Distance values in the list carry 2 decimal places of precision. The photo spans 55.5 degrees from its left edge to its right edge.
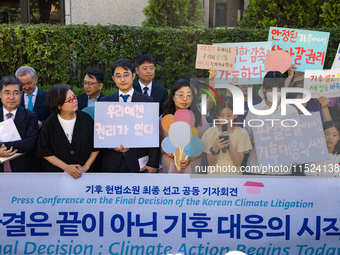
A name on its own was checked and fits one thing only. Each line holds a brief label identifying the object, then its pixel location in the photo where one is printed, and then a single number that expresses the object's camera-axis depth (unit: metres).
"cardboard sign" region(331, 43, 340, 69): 3.93
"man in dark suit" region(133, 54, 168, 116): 4.21
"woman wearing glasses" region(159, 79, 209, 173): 2.96
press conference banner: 2.78
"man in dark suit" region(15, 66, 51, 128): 3.83
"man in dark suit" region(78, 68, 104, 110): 3.92
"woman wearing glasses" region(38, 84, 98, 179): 2.99
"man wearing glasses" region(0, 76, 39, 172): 3.12
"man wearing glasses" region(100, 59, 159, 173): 3.08
